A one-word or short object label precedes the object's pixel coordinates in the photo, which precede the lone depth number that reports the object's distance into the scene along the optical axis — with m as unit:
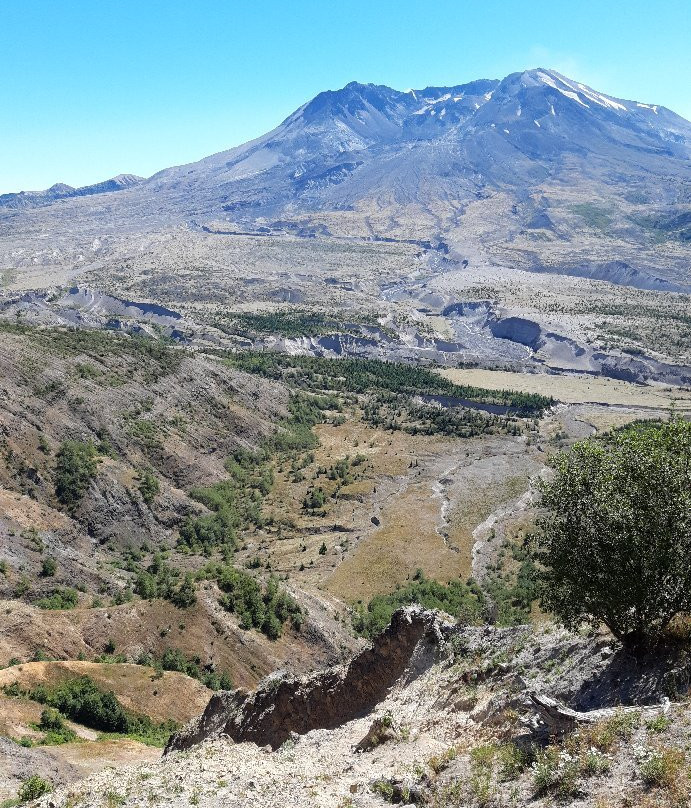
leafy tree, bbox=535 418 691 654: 12.45
